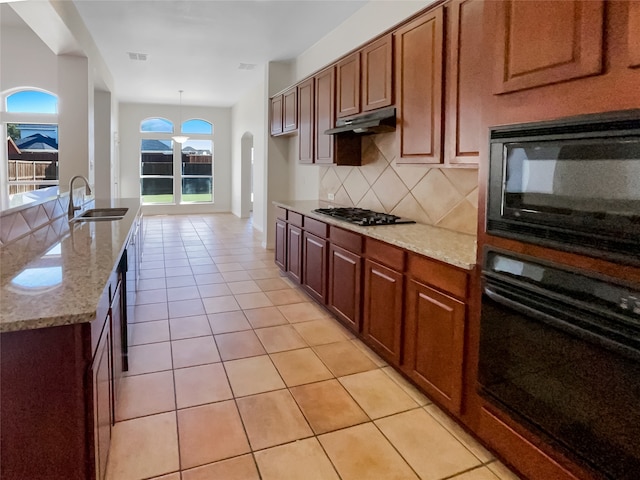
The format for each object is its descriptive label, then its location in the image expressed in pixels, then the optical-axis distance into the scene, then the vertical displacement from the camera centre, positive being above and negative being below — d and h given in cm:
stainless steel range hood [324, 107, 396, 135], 310 +65
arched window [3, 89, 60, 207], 609 +91
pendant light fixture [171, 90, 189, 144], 989 +149
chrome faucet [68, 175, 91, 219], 336 -4
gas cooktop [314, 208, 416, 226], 319 -9
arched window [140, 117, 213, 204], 1094 +103
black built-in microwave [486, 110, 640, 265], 129 +8
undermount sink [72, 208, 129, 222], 414 -11
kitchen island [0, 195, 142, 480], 124 -54
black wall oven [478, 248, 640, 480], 130 -53
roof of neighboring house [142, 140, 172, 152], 1089 +144
